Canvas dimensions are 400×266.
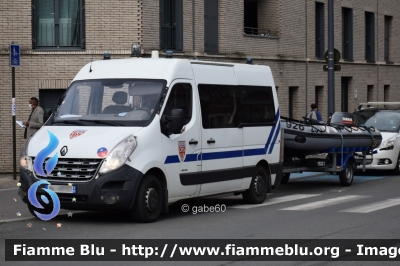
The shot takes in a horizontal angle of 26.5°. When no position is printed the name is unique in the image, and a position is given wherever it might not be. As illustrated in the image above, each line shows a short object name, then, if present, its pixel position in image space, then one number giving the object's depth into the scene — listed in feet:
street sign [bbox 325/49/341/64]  84.84
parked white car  70.64
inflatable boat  55.67
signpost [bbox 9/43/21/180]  61.82
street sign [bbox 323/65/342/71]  83.61
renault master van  38.37
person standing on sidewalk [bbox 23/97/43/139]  62.03
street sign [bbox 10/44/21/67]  61.89
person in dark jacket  83.39
